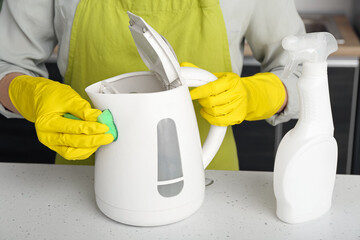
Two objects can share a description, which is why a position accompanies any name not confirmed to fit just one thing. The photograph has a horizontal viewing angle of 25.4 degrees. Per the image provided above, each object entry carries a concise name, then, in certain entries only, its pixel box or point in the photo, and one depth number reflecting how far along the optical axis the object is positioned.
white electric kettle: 1.06
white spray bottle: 1.06
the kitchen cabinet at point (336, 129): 2.29
